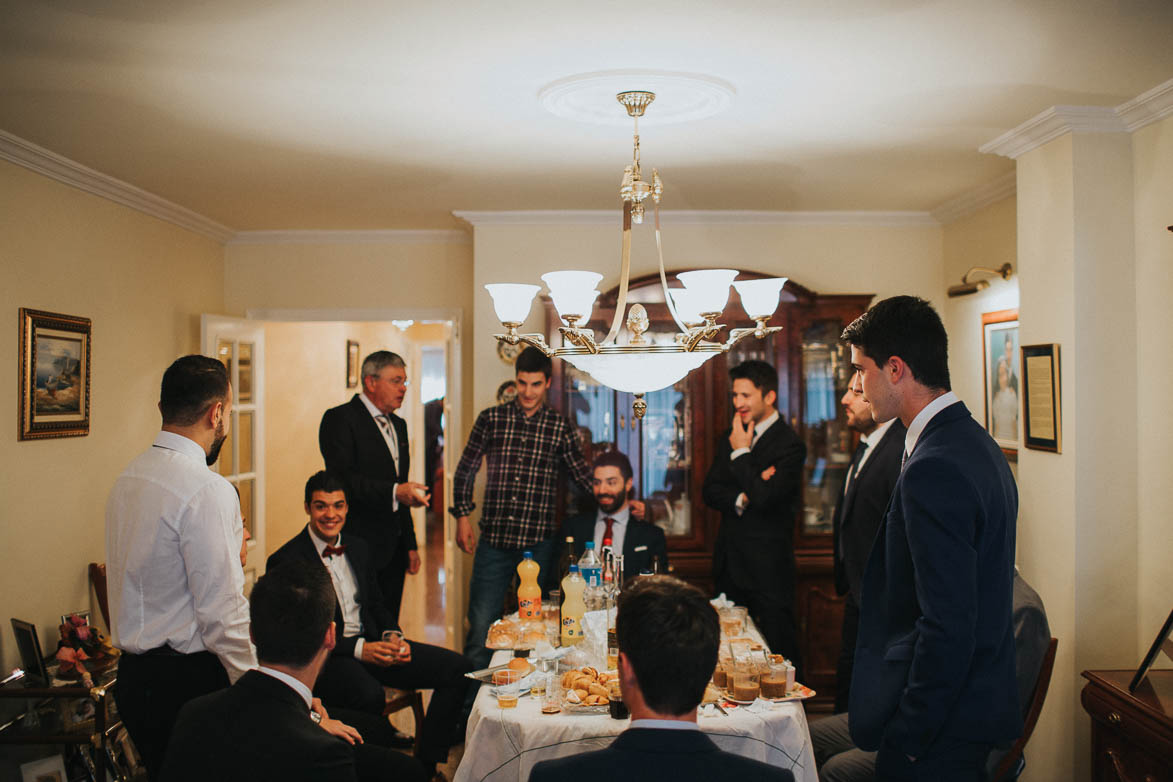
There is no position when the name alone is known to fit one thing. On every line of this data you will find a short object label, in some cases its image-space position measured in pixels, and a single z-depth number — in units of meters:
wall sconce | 3.88
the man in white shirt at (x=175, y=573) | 2.13
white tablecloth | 2.15
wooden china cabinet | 4.30
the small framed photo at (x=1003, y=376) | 3.79
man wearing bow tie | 3.05
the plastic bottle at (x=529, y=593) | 3.03
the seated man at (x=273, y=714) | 1.52
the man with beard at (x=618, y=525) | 3.54
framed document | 3.03
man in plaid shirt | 3.93
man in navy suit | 1.65
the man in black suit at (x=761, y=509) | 3.69
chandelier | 2.30
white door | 4.72
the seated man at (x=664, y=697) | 1.31
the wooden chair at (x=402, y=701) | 3.24
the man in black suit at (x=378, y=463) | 3.79
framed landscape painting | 3.37
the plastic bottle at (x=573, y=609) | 2.77
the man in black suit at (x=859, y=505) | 2.85
